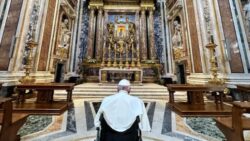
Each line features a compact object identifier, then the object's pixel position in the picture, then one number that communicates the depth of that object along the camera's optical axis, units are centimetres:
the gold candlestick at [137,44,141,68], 991
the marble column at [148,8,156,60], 1026
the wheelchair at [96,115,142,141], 147
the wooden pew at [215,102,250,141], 161
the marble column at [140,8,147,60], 1031
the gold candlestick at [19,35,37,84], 468
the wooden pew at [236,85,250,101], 457
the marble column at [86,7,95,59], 1011
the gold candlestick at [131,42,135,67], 995
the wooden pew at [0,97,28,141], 170
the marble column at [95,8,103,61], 1016
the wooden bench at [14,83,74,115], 353
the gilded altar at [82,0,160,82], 990
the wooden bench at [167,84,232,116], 353
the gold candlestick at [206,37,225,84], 499
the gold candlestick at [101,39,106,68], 983
